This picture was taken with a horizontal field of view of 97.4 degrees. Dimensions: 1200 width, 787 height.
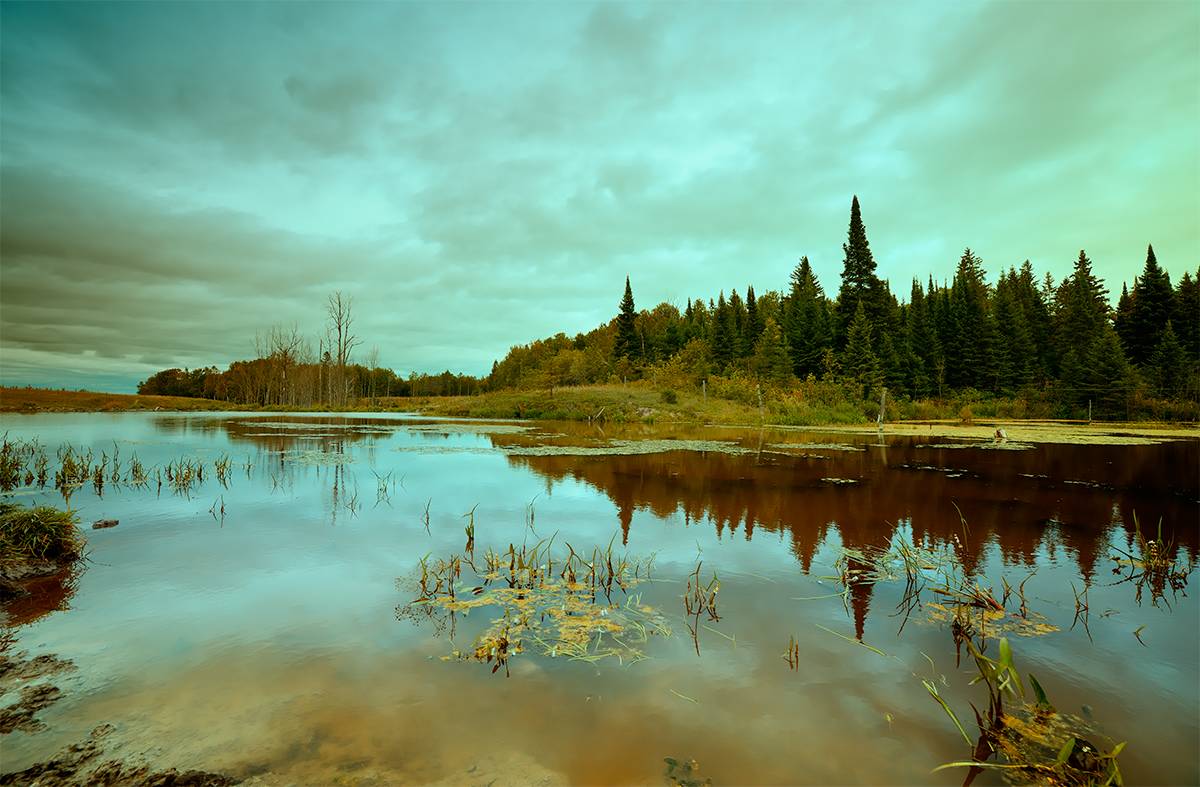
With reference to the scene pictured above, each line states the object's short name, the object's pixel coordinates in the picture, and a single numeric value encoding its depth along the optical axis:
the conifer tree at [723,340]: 63.28
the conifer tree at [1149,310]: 47.28
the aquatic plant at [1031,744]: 3.11
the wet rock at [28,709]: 3.44
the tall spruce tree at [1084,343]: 39.59
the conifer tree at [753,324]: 66.38
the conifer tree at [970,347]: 51.91
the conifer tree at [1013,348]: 50.78
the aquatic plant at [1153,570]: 6.42
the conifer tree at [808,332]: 56.34
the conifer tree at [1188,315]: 44.59
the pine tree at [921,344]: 51.34
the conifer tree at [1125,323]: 49.44
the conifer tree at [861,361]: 47.06
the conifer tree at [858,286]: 56.34
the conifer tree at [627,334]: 72.50
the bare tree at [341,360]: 69.19
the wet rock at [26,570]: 6.19
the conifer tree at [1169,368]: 37.31
